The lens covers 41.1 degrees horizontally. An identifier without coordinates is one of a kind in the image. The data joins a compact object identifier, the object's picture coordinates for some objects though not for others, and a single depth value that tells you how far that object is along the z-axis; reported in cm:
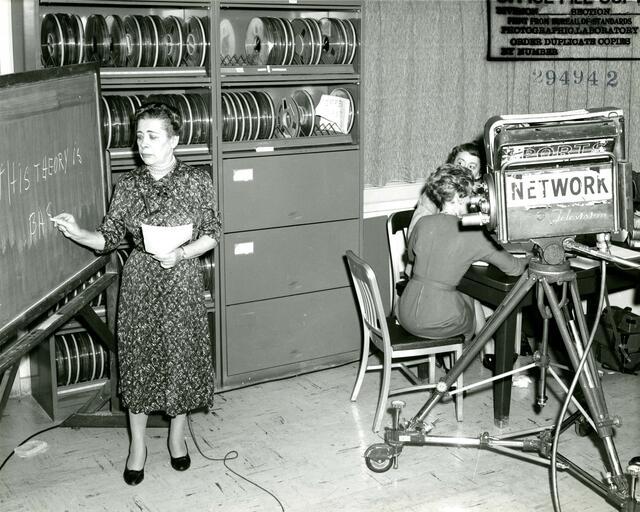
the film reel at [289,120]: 439
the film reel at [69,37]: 357
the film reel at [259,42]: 420
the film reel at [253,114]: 414
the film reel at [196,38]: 393
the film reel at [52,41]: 356
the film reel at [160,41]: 382
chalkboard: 266
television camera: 282
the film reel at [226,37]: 427
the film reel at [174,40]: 388
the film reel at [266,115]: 418
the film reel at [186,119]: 393
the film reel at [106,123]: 370
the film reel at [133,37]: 377
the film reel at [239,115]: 409
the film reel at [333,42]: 432
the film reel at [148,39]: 379
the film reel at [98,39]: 369
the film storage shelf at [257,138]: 380
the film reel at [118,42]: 375
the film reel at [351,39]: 433
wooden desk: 371
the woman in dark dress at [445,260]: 371
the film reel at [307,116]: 438
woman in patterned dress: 327
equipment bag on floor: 435
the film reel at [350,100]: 444
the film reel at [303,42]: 426
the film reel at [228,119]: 407
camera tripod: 285
